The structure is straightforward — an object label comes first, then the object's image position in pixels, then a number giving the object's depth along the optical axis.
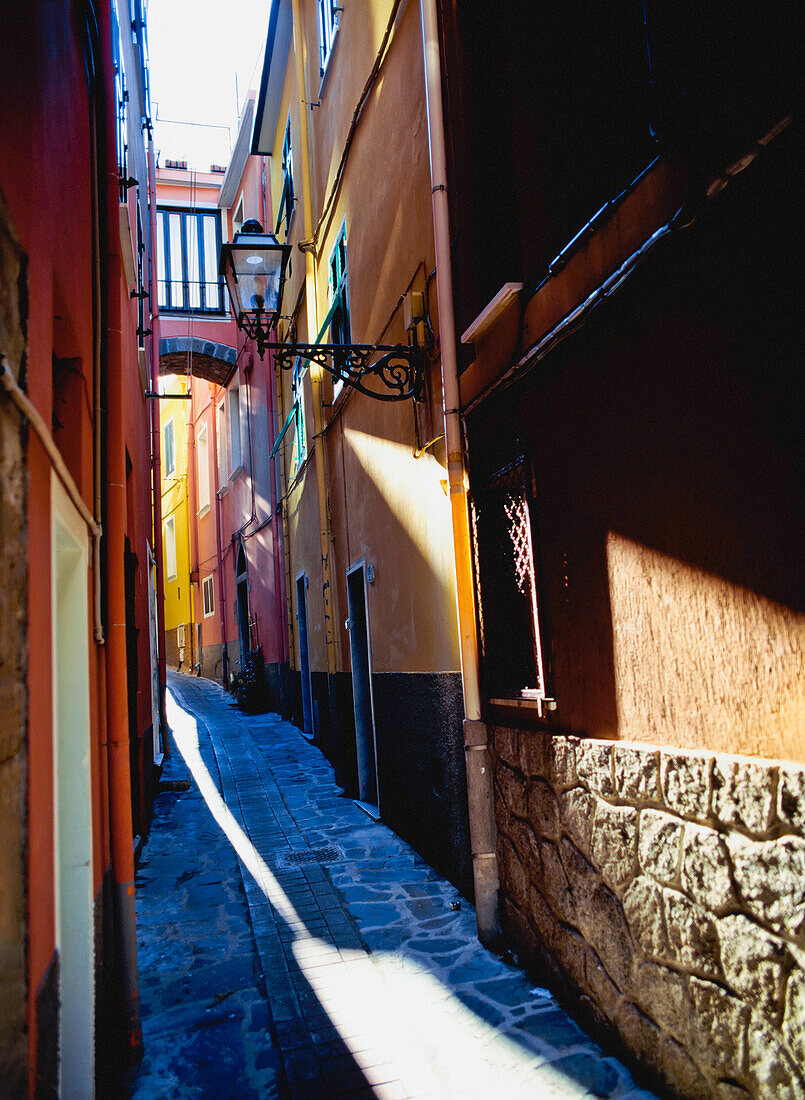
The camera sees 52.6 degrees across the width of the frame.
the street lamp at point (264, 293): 6.07
